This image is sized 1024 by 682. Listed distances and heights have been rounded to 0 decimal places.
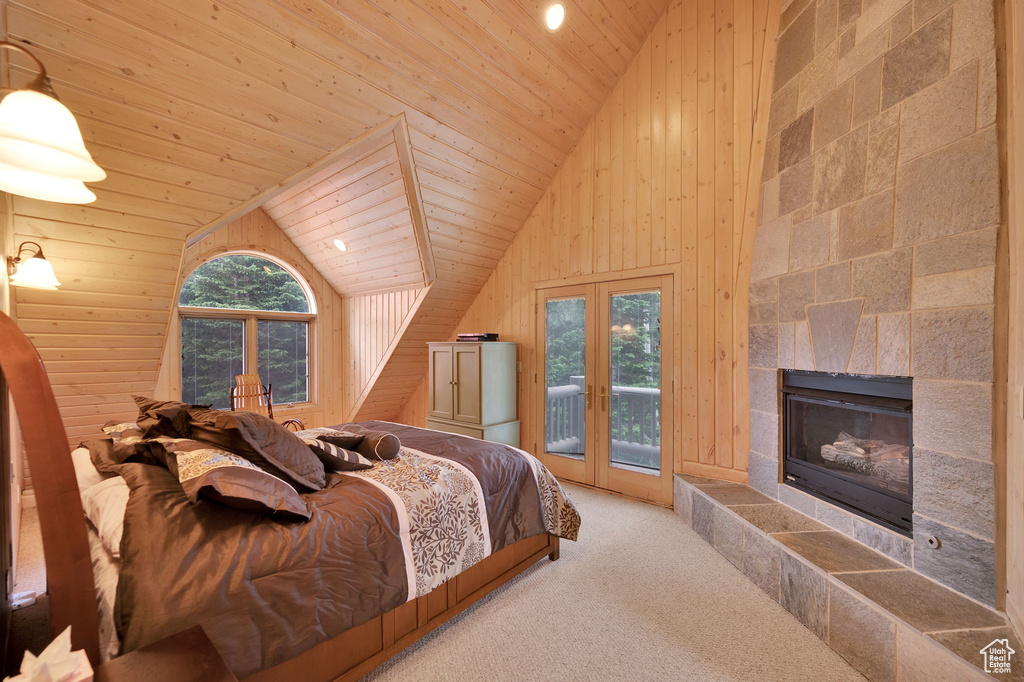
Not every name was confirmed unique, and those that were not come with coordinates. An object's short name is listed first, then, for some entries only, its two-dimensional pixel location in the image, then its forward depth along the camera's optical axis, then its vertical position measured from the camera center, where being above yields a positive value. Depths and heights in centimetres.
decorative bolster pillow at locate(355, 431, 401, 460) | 229 -55
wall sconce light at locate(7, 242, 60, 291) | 227 +35
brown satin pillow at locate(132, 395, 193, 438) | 189 -35
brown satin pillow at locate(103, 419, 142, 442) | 207 -49
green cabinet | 420 -48
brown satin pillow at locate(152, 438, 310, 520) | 140 -46
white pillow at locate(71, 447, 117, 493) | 176 -55
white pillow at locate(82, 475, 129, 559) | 133 -56
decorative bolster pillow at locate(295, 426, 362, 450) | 233 -52
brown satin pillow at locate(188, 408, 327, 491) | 169 -40
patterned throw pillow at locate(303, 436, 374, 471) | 208 -56
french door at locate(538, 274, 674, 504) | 360 -38
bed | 84 -71
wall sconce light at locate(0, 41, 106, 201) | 127 +58
